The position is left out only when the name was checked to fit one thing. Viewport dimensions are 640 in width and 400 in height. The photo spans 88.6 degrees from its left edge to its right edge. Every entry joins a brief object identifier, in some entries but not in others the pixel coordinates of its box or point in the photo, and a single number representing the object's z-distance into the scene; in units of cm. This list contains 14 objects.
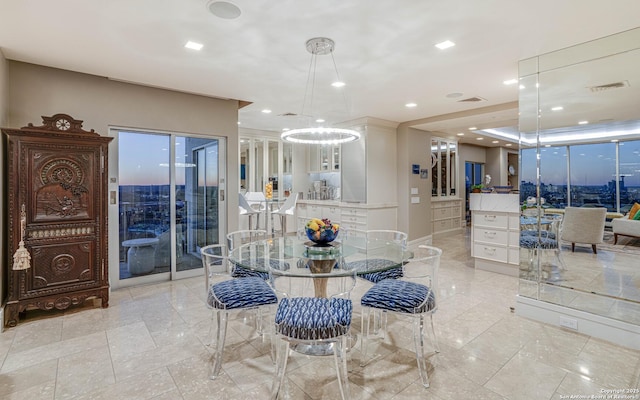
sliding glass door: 425
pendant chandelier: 300
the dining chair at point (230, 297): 238
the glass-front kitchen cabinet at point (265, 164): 787
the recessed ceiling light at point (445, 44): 300
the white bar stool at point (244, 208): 602
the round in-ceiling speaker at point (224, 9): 236
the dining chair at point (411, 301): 229
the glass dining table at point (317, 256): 244
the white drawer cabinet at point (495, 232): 460
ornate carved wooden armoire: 307
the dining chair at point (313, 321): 196
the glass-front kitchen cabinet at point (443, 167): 816
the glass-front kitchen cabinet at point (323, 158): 775
